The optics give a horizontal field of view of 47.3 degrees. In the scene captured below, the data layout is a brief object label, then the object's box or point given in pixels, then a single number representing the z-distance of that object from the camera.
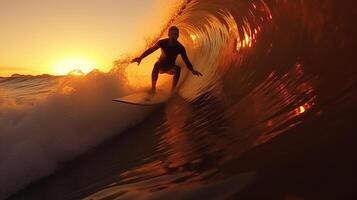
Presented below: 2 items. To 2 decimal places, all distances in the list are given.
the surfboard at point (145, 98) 6.85
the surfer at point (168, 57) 7.29
